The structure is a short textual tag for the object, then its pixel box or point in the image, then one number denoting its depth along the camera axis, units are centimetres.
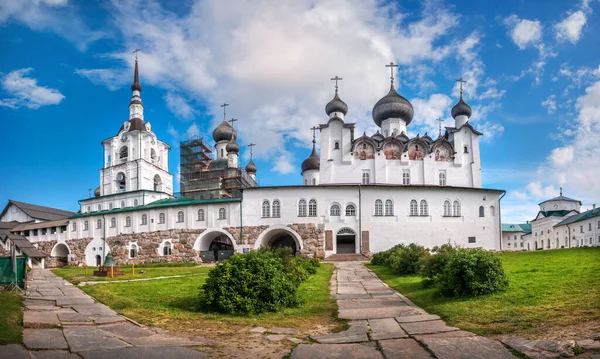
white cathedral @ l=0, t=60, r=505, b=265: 3650
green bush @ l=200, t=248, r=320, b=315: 1039
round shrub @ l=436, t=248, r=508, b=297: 1057
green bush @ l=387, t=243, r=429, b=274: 1828
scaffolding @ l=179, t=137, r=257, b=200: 4928
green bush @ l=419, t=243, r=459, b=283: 1387
